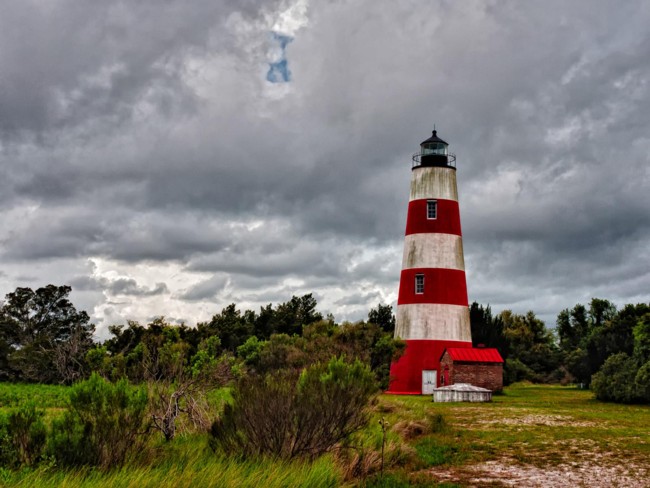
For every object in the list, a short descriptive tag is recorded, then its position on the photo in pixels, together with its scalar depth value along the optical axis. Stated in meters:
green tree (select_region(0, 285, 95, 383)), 49.16
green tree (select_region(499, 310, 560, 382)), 64.25
